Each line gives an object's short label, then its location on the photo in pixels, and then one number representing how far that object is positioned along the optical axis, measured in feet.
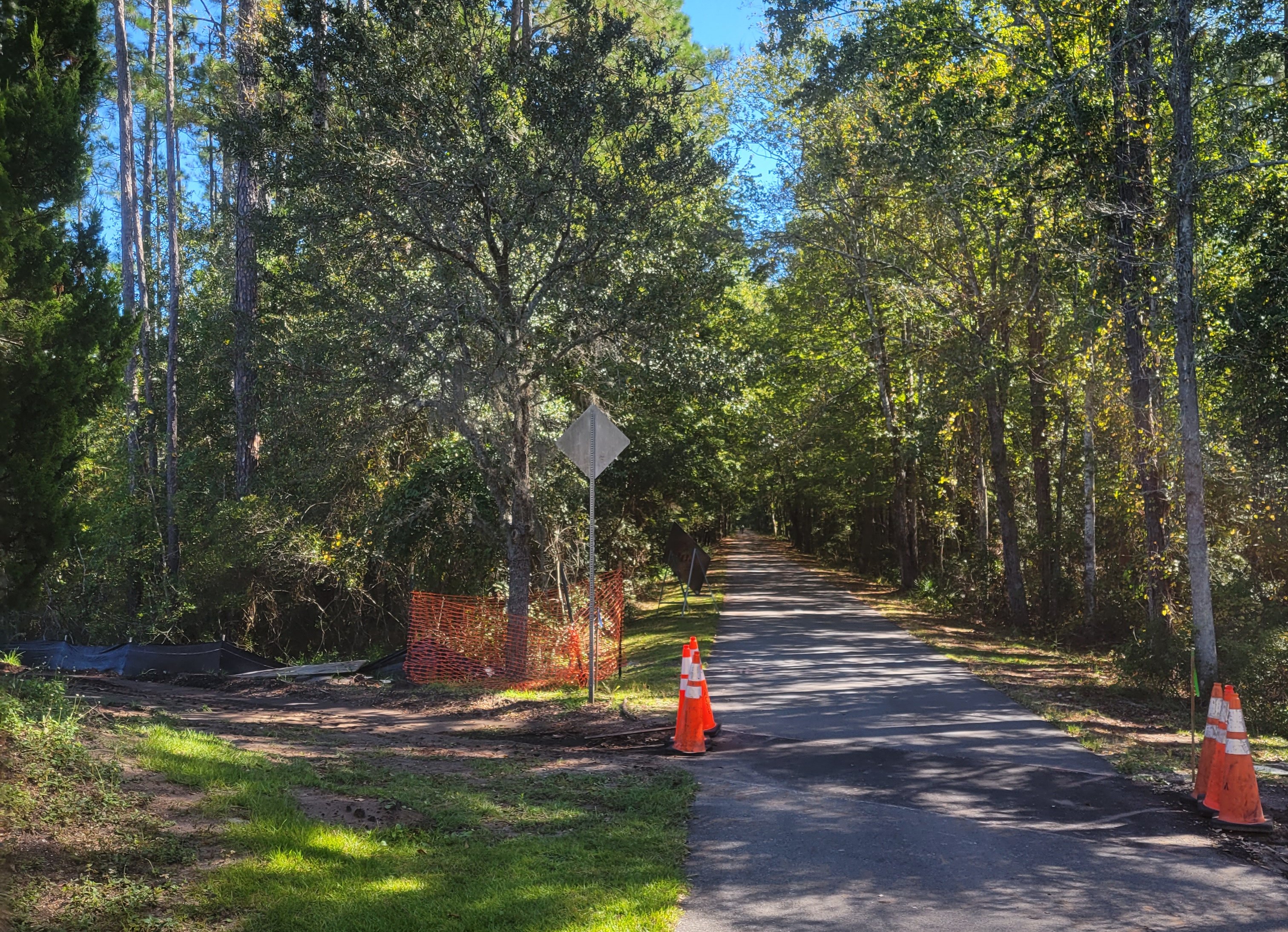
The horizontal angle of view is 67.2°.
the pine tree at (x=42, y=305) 23.68
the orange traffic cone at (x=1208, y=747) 23.36
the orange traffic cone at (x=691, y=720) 29.30
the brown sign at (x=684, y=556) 72.69
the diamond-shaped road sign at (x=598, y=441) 37.35
